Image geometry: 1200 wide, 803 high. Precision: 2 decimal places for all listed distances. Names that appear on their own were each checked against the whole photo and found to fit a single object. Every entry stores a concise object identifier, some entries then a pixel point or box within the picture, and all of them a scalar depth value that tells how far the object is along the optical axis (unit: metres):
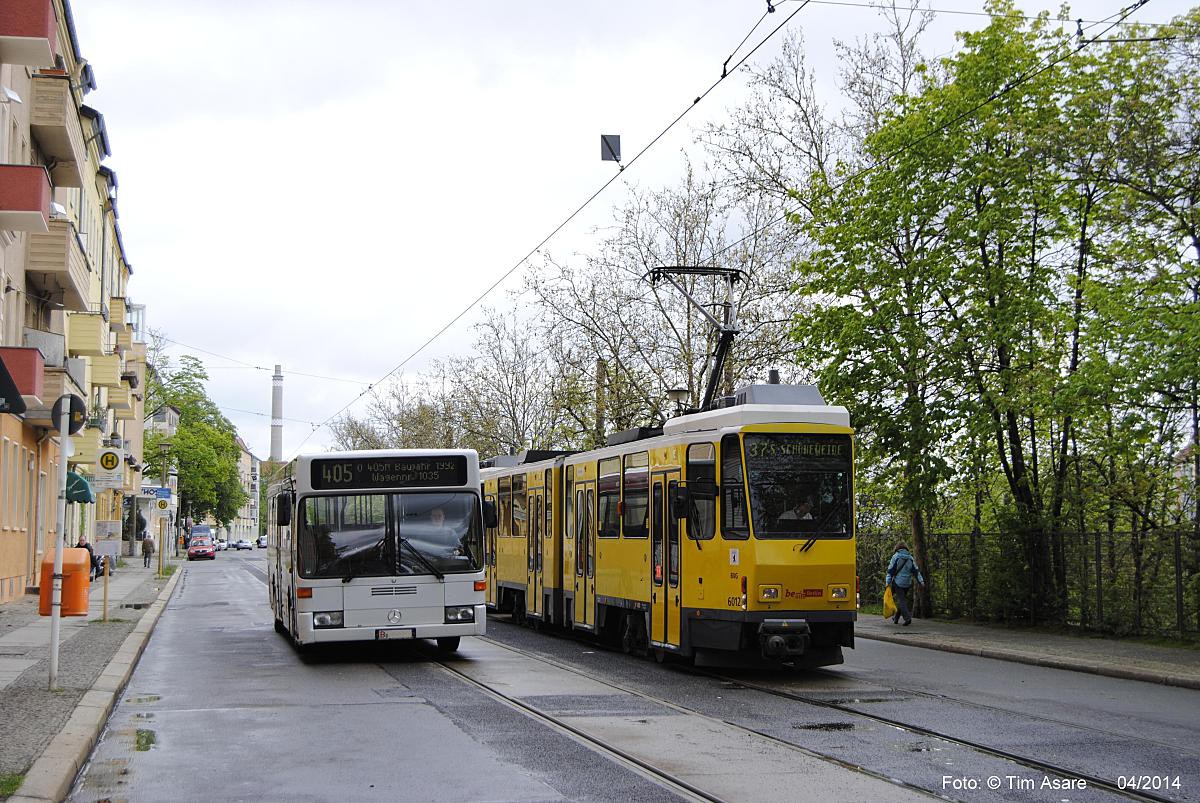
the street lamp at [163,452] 47.06
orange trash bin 20.17
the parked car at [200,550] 83.25
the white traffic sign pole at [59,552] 13.57
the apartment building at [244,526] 177.12
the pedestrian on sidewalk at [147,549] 61.17
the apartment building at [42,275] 25.34
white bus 17.69
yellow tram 16.20
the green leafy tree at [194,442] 94.44
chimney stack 144.38
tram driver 16.44
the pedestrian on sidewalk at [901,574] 26.48
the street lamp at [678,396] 31.21
